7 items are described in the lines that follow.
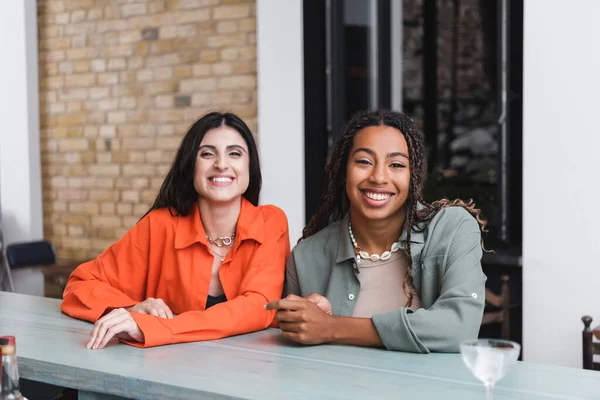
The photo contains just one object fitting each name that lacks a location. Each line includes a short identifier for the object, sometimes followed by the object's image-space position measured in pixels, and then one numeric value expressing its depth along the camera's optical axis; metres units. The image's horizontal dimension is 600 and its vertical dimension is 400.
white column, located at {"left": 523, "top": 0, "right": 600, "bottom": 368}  3.36
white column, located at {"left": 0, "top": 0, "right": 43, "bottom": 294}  5.54
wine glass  1.42
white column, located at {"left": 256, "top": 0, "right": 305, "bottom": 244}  4.60
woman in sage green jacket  1.99
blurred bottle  1.50
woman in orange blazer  2.37
